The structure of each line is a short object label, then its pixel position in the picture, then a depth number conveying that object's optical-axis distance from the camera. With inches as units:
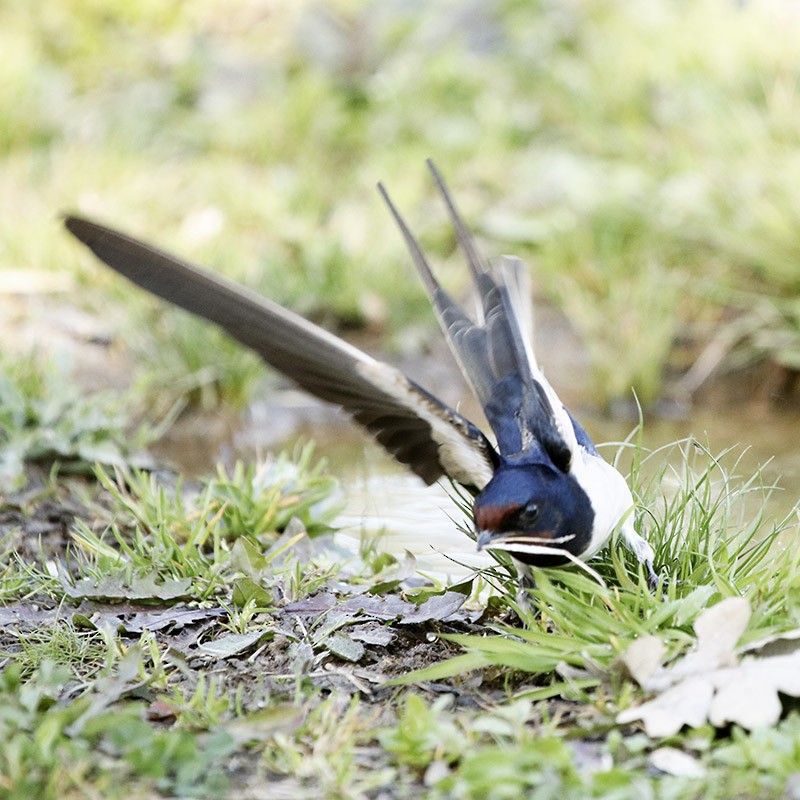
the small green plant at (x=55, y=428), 327.0
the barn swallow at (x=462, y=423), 206.2
